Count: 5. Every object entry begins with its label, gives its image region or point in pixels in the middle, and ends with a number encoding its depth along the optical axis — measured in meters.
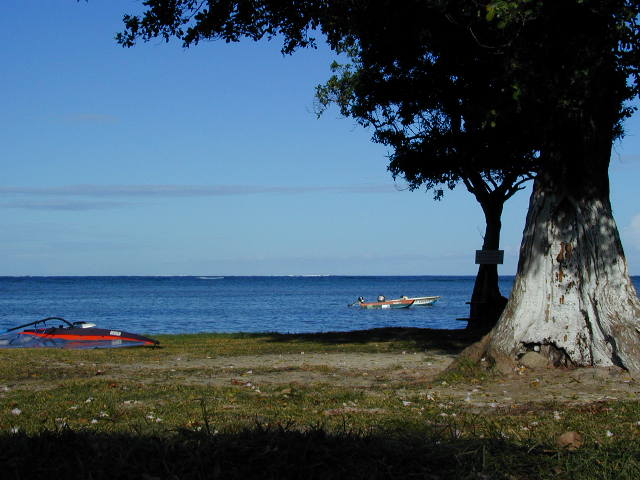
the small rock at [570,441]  6.27
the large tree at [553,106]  13.04
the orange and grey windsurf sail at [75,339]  24.38
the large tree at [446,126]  22.41
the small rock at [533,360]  13.76
